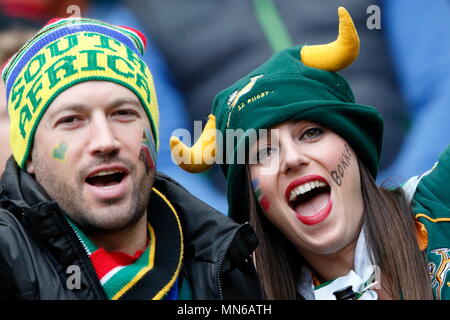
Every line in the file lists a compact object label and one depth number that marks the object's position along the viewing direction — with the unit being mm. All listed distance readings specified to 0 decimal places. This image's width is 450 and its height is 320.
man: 4207
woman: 5148
